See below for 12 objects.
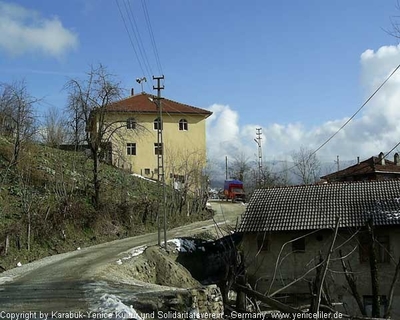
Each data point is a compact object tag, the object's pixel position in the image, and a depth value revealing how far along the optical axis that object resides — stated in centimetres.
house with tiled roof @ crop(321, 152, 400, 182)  4903
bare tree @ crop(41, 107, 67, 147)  5087
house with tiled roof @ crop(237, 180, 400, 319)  2556
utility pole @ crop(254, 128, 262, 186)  6653
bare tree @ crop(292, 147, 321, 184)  6894
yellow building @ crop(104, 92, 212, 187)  5262
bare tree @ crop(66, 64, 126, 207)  3272
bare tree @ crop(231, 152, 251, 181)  8000
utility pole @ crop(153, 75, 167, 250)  2400
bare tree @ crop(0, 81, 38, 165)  3303
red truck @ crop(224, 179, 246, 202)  6096
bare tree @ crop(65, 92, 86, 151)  3354
